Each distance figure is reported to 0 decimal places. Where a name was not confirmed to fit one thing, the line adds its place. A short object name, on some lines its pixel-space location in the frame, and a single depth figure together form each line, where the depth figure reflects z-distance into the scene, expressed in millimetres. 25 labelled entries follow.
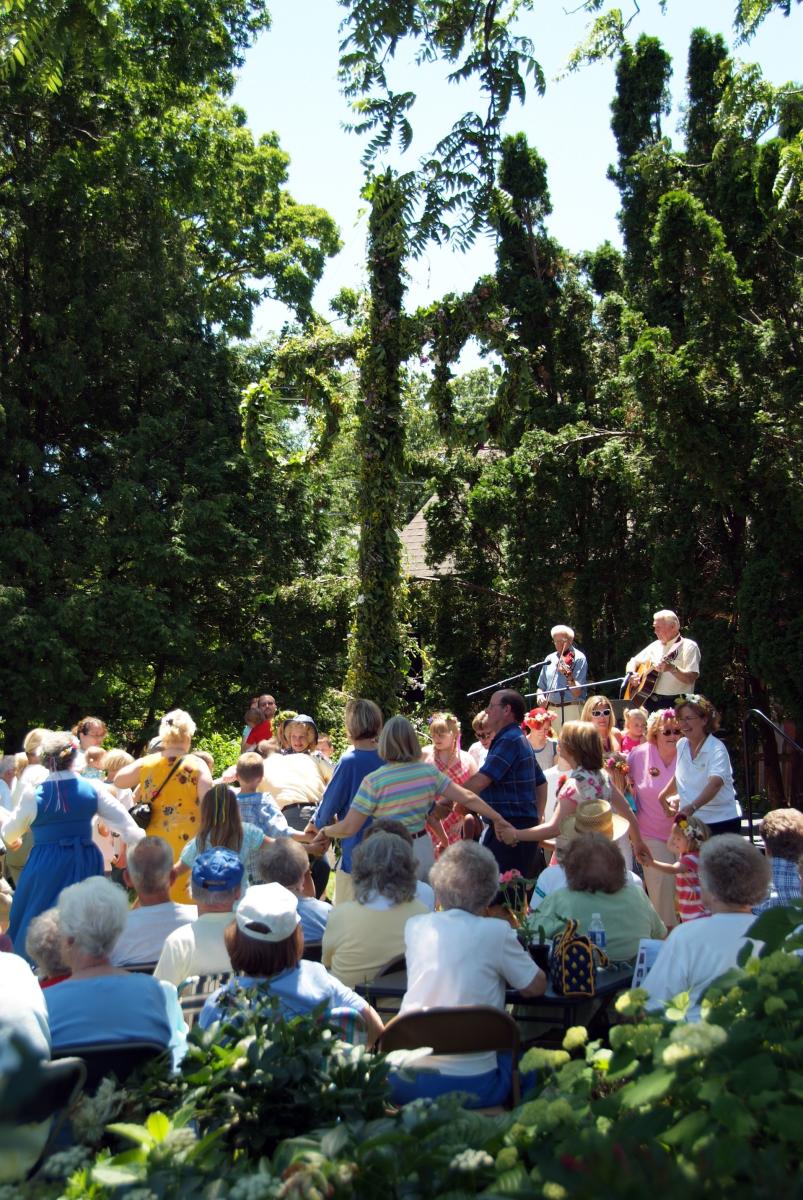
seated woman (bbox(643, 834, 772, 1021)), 3326
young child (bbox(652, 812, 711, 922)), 5254
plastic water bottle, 4234
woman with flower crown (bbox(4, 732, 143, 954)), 5582
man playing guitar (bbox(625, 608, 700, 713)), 8859
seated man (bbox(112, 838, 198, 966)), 4590
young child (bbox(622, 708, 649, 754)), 7793
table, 3836
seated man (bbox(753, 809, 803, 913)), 4652
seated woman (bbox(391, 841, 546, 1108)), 3408
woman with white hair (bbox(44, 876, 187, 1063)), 3107
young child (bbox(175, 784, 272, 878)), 5238
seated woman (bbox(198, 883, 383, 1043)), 3391
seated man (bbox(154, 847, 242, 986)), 4133
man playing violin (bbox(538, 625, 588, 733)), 10117
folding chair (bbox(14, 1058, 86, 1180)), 2499
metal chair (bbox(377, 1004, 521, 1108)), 3273
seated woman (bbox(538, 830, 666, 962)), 4348
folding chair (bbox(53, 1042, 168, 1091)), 2998
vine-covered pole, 9062
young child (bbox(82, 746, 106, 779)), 7863
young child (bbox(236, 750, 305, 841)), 6031
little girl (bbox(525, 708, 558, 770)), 8641
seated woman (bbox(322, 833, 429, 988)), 4246
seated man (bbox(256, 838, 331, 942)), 4293
